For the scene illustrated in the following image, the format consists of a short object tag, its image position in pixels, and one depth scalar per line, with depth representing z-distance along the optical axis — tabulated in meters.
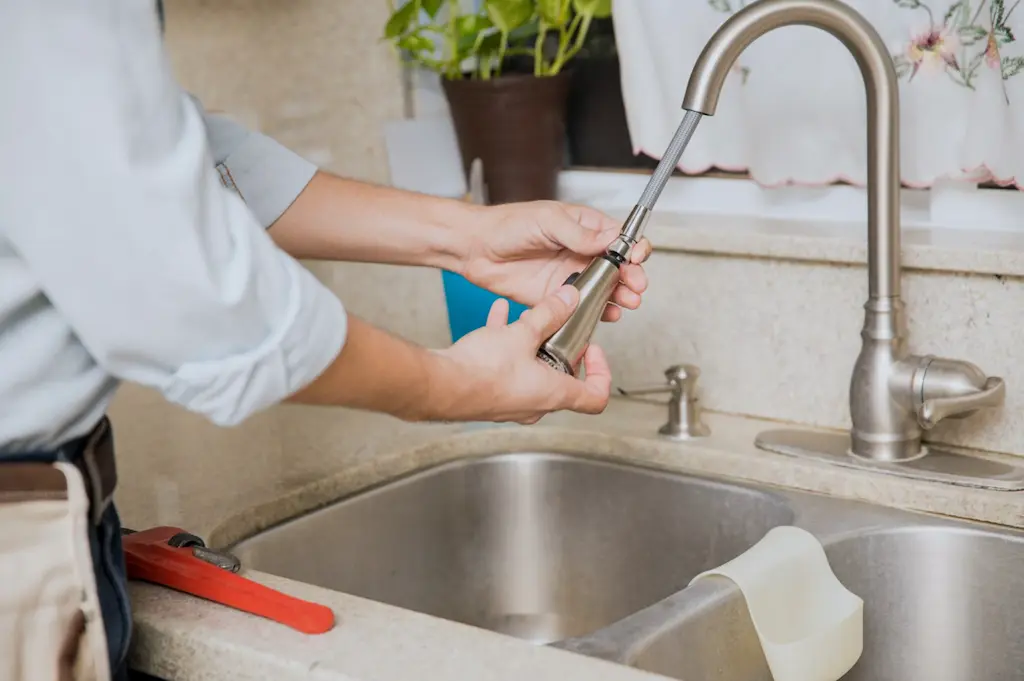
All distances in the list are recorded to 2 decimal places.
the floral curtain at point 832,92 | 1.97
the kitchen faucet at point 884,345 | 1.88
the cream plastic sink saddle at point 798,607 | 1.80
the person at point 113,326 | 1.34
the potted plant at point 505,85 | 2.23
